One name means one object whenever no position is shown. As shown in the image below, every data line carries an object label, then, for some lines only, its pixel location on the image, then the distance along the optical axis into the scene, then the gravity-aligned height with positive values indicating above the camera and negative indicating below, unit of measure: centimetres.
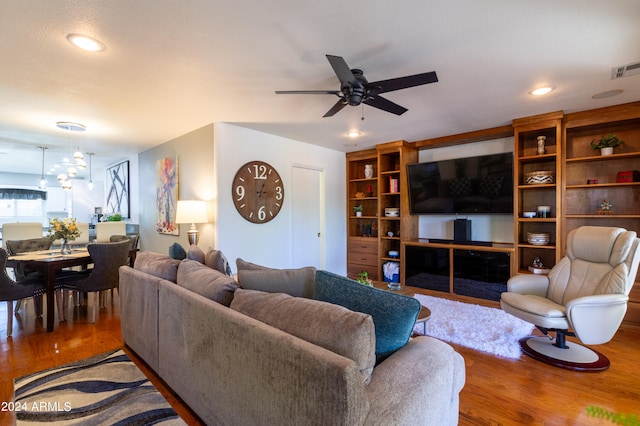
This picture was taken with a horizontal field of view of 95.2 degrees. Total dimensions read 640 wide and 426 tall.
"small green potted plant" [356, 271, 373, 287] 271 -64
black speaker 427 -28
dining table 297 -54
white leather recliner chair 224 -74
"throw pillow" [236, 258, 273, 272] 185 -35
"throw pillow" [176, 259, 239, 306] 167 -43
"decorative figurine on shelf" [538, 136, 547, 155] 362 +83
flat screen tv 391 +37
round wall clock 386 +28
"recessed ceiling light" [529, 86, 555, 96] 271 +113
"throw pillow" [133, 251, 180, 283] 219 -42
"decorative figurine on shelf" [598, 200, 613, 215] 336 +3
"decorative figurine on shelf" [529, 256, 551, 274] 355 -71
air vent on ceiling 228 +113
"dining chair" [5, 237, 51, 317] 337 -50
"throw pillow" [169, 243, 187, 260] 276 -39
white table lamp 359 -1
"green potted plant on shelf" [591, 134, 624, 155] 327 +76
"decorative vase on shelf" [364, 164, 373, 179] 537 +74
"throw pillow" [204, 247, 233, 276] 221 -39
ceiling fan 189 +90
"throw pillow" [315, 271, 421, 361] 119 -41
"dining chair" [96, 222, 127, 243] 488 -30
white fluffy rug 265 -122
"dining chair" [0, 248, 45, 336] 275 -76
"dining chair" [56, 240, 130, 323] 317 -70
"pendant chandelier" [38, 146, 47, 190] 598 +61
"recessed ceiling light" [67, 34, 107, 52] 184 +111
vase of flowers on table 345 -22
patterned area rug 171 -120
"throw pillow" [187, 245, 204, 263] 242 -36
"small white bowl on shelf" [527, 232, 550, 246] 359 -35
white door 471 -9
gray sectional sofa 98 -62
